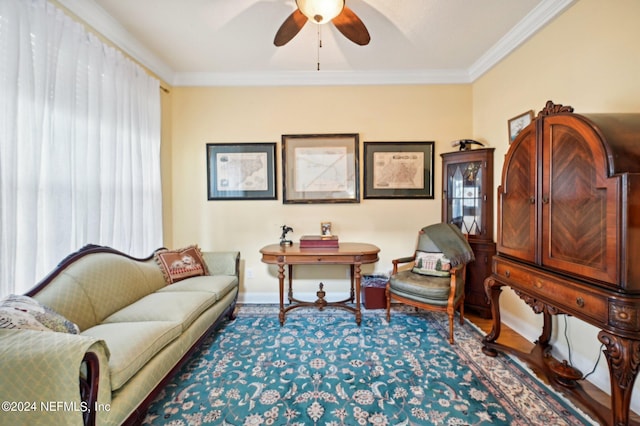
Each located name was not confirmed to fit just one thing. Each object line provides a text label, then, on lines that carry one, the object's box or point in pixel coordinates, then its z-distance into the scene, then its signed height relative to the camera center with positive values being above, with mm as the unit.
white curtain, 1452 +486
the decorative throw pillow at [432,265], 2555 -568
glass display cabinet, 2721 +43
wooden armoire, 1159 -120
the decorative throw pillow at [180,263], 2518 -540
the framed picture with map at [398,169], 3158 +518
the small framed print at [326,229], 3086 -225
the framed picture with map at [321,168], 3162 +535
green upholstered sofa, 1006 -712
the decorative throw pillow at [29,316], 1142 -502
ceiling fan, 1648 +1337
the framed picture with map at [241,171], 3164 +503
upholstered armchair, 2332 -666
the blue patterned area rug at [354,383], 1502 -1214
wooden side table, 2568 -476
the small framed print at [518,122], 2338 +849
